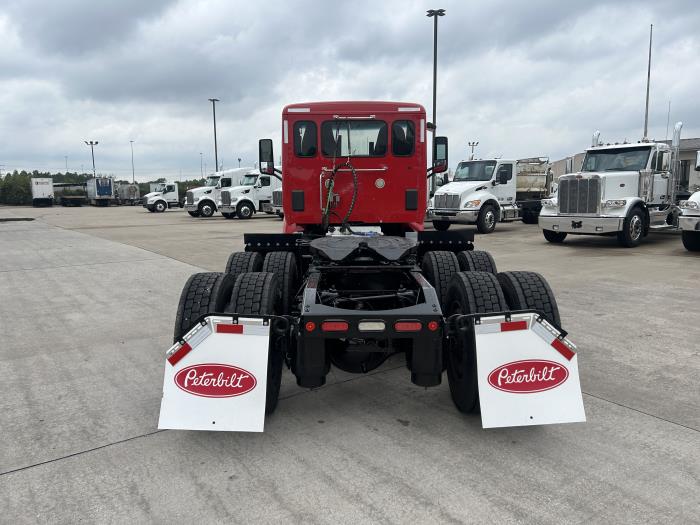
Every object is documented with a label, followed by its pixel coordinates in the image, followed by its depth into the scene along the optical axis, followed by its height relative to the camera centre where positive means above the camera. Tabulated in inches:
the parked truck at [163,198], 1455.5 -14.2
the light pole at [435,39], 831.9 +230.2
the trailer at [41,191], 2020.2 +11.5
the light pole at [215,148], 1714.6 +141.3
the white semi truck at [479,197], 673.0 -7.8
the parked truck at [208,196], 1120.2 -6.9
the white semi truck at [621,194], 519.8 -4.7
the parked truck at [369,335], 126.6 -34.0
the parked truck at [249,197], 1051.3 -8.5
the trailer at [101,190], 2057.7 +13.5
